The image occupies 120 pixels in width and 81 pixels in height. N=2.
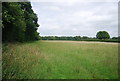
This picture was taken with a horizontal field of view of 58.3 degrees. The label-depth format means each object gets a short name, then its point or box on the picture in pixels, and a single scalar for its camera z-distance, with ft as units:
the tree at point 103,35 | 270.26
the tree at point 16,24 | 41.09
